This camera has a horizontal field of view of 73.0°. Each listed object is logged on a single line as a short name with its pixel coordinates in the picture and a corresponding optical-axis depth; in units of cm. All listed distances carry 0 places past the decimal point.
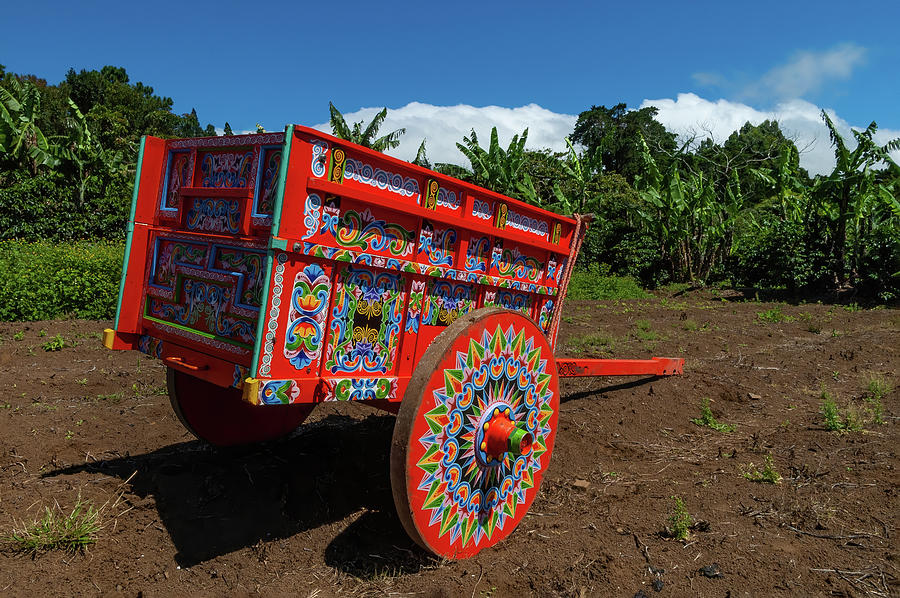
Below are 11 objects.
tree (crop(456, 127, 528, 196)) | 1619
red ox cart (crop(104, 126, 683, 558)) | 246
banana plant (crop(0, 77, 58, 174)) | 1267
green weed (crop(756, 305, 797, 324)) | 1014
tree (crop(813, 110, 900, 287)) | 1175
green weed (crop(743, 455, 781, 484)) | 383
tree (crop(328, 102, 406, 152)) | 1703
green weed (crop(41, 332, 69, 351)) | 691
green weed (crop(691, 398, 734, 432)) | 502
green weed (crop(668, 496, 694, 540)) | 320
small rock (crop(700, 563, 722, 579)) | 284
